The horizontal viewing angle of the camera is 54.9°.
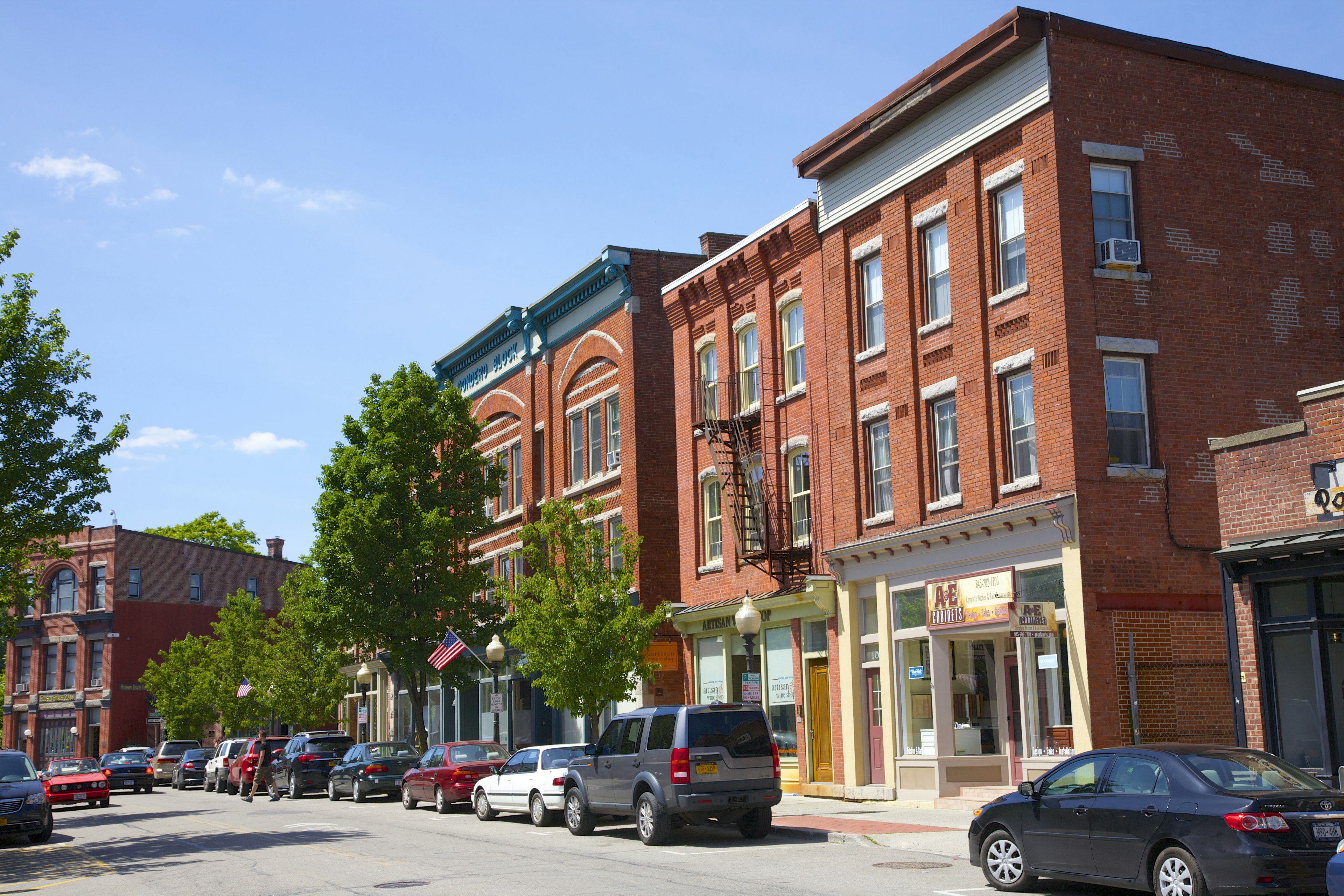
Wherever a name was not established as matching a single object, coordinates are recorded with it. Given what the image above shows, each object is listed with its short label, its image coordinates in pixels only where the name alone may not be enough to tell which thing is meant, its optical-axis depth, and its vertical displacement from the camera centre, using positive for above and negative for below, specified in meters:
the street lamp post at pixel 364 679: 44.72 +0.12
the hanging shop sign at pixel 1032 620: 19.95 +0.72
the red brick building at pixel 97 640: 70.75 +2.64
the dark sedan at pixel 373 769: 31.80 -2.12
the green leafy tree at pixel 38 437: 26.95 +5.29
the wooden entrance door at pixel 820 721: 26.72 -1.00
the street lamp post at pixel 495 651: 33.16 +0.71
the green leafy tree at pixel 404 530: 35.78 +4.19
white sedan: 22.09 -1.85
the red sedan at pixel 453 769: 26.33 -1.81
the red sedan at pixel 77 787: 34.72 -2.63
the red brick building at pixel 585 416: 34.12 +7.51
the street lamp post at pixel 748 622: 23.81 +0.95
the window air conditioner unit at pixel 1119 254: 20.53 +6.45
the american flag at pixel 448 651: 33.22 +0.74
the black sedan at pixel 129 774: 43.75 -2.89
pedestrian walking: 35.52 -2.37
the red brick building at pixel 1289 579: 16.33 +1.08
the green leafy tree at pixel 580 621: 28.09 +1.22
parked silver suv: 17.78 -1.31
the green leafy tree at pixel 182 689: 63.81 -0.12
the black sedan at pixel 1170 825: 10.45 -1.38
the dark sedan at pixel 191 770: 46.22 -2.94
